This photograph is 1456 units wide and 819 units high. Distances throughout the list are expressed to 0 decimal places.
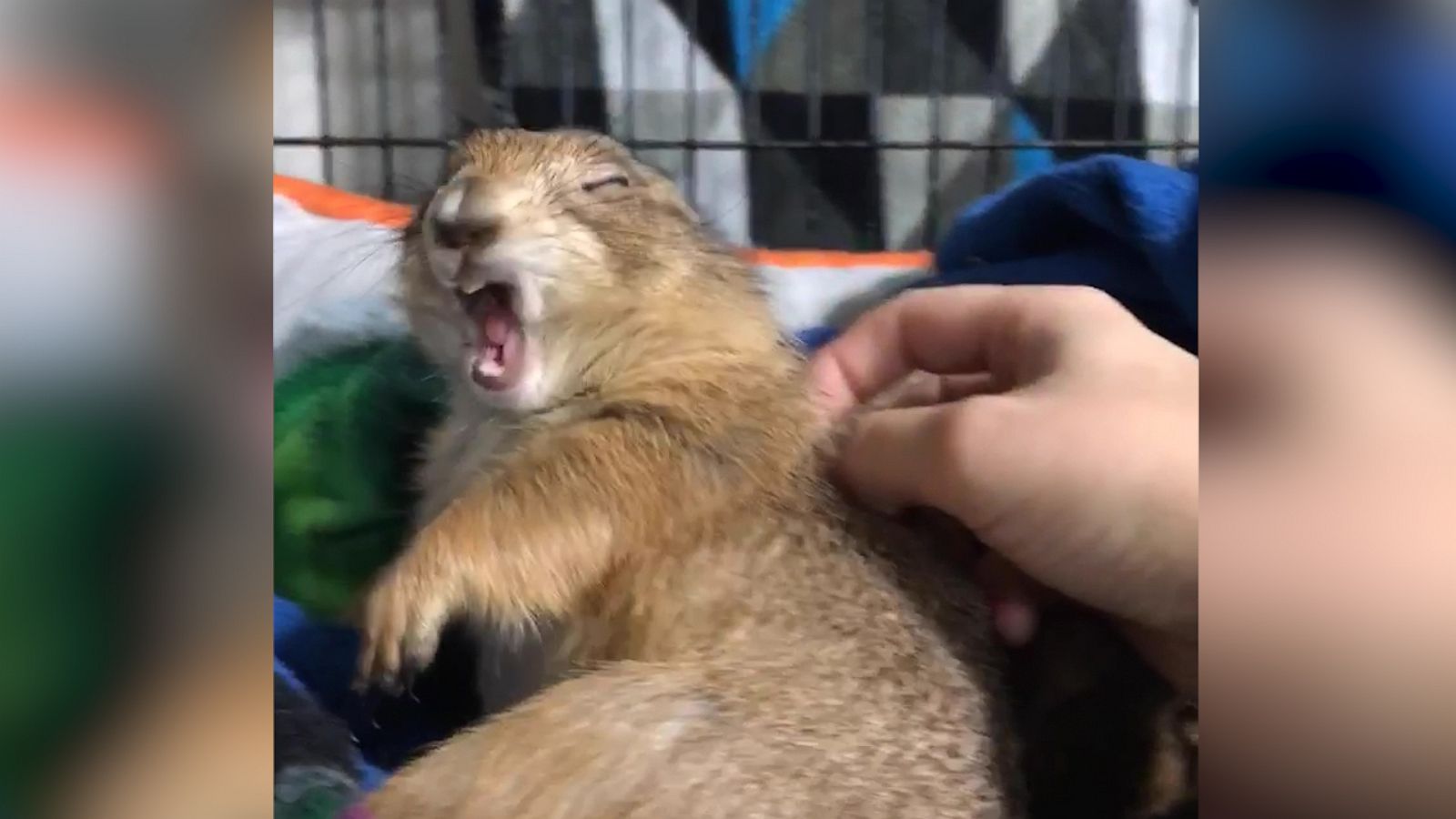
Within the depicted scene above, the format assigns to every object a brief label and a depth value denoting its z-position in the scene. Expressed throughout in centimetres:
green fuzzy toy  39
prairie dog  30
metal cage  57
